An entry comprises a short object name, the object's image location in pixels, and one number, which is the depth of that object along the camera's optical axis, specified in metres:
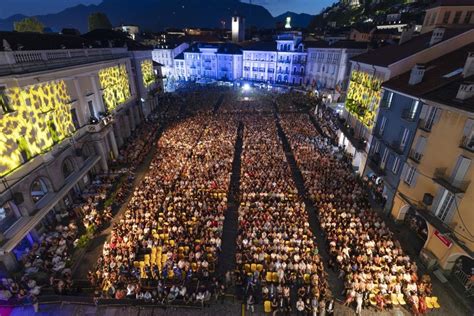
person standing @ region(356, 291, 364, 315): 14.91
